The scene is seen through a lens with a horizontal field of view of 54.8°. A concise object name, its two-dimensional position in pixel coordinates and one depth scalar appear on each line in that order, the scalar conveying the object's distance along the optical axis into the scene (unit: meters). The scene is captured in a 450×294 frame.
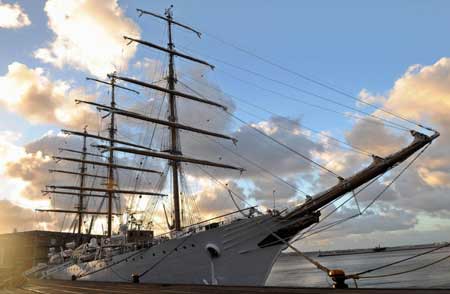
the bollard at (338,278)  12.84
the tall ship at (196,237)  24.66
